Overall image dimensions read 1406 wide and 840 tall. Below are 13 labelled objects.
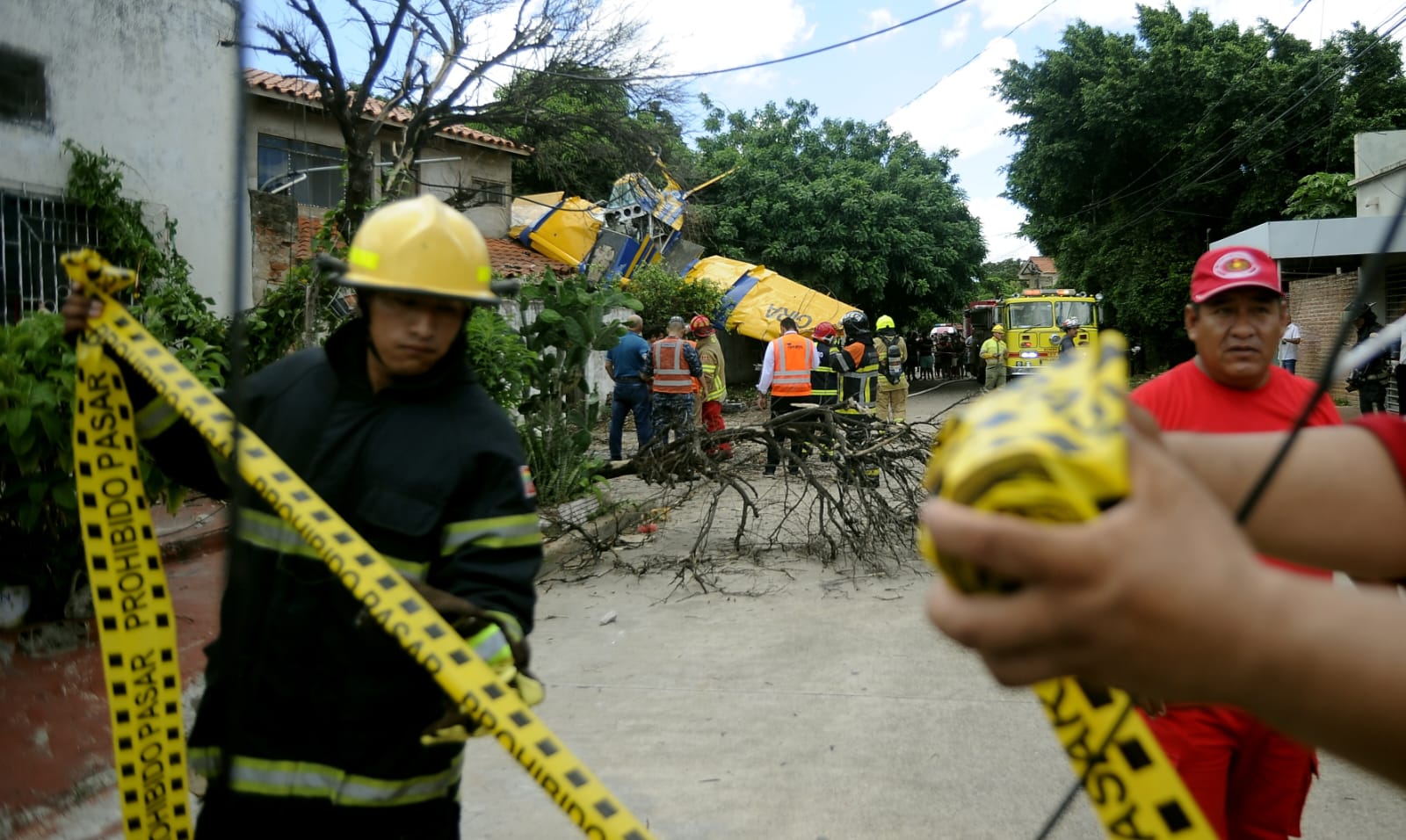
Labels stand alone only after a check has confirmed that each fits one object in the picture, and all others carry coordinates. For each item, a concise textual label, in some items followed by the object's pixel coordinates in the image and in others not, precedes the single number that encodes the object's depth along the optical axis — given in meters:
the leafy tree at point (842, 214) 27.59
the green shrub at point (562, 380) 9.16
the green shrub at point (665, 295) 20.44
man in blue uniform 13.16
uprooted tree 7.47
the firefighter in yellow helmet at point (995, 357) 23.03
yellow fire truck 25.98
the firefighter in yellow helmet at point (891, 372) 15.43
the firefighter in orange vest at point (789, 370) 12.10
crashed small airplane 22.12
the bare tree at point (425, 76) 14.11
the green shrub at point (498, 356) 7.87
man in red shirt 2.59
